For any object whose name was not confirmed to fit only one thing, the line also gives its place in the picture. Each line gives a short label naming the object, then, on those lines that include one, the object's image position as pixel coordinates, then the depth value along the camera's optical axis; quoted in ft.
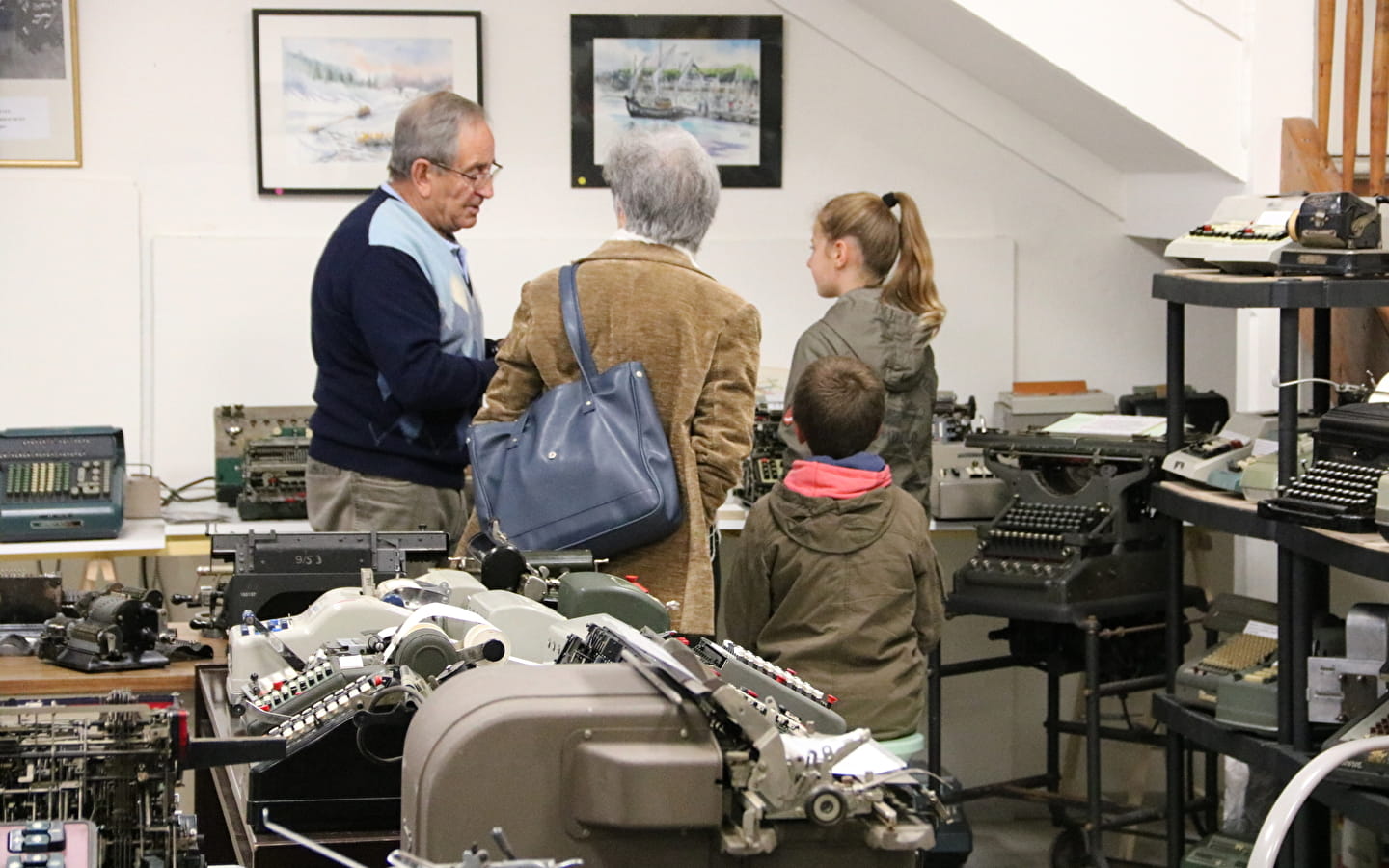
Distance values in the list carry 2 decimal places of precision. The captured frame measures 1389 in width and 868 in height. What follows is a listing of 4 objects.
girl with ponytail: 14.60
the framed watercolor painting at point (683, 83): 17.87
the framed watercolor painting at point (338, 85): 17.30
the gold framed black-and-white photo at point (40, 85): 16.92
